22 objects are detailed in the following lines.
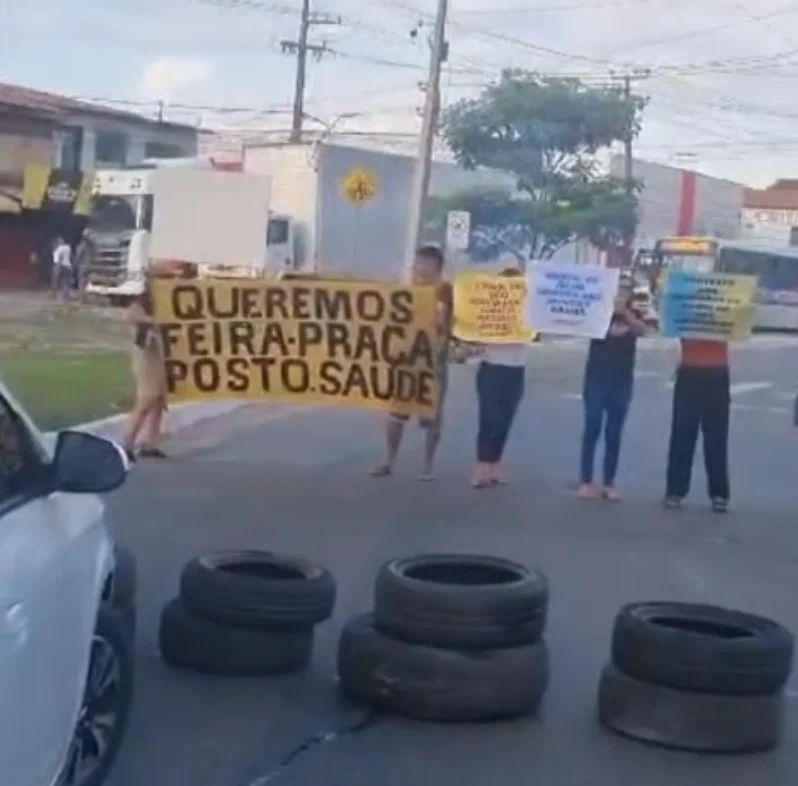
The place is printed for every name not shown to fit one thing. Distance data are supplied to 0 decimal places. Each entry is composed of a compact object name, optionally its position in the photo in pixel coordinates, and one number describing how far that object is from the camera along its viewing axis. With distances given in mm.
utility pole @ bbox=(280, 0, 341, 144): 70000
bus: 64312
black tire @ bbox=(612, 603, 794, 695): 7570
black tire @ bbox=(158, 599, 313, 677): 8375
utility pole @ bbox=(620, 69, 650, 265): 65562
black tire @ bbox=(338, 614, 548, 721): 7699
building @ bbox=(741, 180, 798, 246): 140500
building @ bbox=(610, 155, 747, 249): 80500
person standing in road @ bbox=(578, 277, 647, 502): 15320
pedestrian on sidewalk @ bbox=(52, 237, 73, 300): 49250
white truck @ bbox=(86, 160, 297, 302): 24672
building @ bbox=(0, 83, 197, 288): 55438
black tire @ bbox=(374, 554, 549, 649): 7684
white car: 4938
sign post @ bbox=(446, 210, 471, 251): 42250
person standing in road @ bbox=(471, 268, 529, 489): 15734
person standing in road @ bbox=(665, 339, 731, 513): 15039
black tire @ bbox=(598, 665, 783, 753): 7629
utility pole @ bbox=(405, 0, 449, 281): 38000
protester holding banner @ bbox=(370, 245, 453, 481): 15977
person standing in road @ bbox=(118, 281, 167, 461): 16422
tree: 61688
